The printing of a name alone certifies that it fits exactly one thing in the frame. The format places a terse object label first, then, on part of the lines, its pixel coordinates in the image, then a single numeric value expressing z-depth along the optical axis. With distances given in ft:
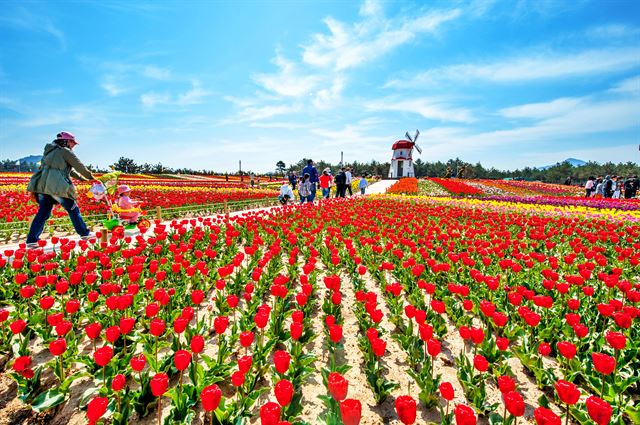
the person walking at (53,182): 22.22
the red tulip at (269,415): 5.23
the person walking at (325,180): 62.13
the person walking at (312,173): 56.80
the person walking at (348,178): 70.71
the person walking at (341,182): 65.31
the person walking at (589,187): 81.61
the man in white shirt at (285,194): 59.47
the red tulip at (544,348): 8.41
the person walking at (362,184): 80.33
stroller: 28.84
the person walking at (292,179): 89.88
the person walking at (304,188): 56.13
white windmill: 199.41
